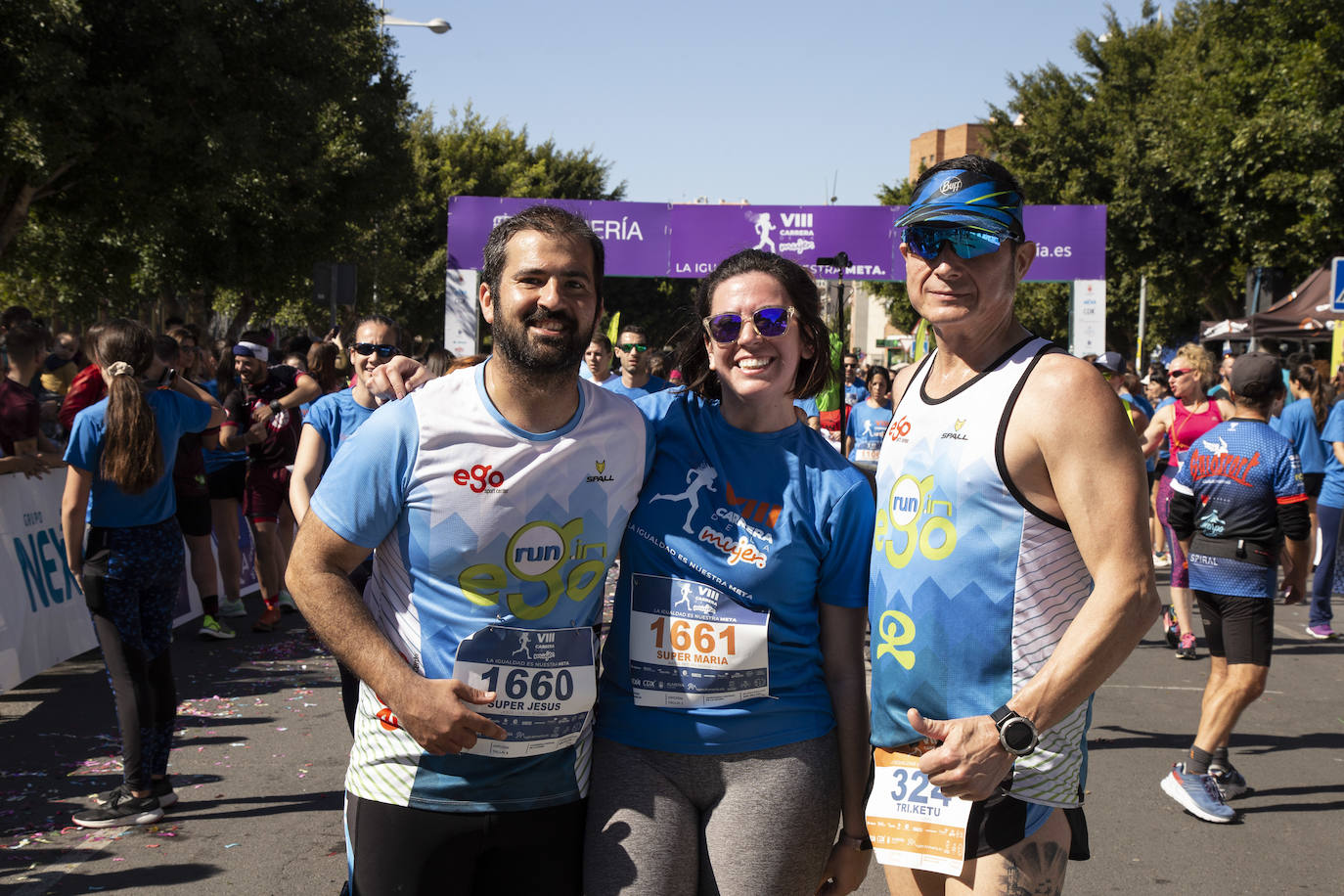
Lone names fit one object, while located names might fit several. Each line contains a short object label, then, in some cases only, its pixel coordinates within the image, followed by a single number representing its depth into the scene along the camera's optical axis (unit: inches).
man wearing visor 84.0
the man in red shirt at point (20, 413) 286.4
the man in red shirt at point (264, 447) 339.9
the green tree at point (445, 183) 1457.9
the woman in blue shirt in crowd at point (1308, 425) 411.2
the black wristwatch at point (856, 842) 100.7
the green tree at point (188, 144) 570.6
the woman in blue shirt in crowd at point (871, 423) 435.8
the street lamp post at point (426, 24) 925.2
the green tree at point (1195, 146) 774.5
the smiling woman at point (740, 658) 94.5
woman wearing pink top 305.6
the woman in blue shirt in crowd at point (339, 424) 177.2
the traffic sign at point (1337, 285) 437.7
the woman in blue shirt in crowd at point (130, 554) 192.9
